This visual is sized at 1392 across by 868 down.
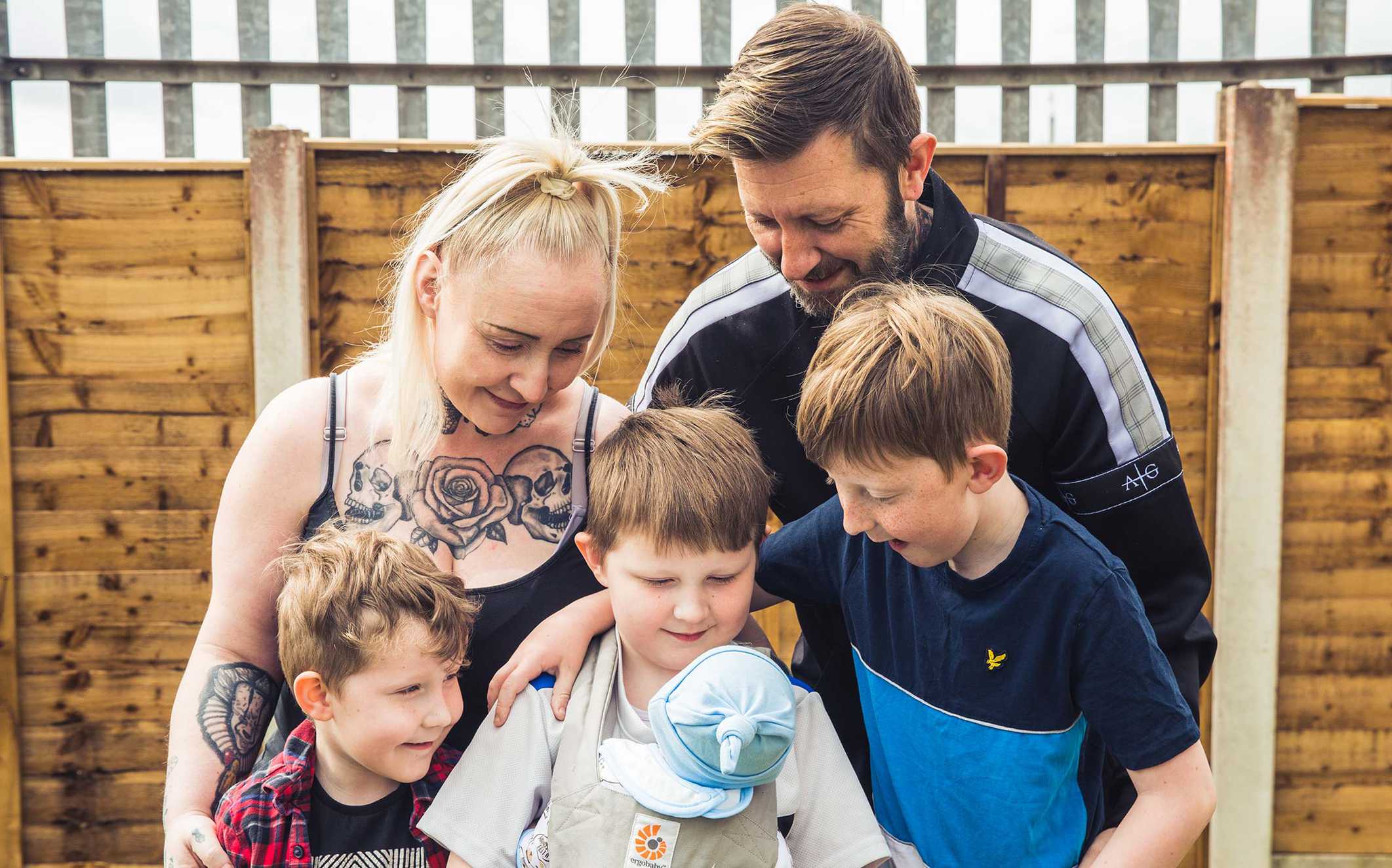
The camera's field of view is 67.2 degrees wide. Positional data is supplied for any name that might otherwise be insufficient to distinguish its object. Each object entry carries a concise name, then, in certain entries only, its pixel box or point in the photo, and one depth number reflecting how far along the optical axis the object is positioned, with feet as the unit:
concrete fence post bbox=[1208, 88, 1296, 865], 12.59
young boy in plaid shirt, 5.25
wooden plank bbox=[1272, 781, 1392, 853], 13.43
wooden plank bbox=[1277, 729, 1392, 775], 13.34
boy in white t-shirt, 4.91
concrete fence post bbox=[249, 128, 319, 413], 12.37
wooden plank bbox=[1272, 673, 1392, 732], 13.28
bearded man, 5.65
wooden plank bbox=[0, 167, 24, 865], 12.73
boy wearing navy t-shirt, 4.74
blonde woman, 5.47
